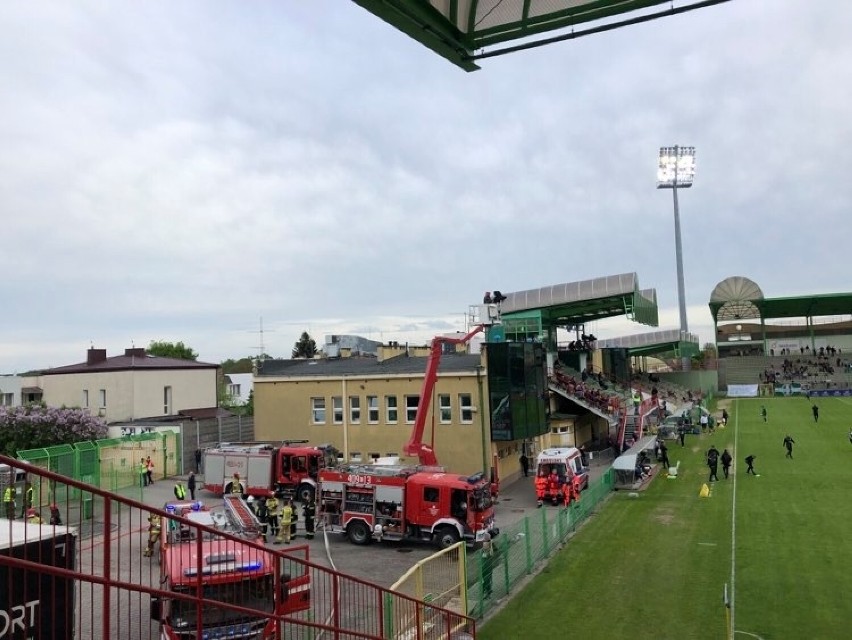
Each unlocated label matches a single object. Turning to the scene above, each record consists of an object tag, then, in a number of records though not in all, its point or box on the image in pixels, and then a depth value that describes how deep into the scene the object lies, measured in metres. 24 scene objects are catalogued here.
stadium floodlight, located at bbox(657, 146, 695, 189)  94.56
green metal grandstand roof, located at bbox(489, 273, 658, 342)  38.50
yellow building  30.81
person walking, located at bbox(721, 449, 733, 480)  29.22
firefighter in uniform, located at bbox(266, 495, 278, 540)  21.91
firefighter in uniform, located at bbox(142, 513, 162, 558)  12.81
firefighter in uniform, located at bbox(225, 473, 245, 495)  25.62
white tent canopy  28.69
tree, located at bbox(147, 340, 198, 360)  94.21
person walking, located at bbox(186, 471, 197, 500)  27.14
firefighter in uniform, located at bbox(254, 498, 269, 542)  22.41
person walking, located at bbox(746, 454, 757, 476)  29.33
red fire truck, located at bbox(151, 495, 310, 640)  8.29
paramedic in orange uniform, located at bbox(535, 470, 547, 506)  26.34
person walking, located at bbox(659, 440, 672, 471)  33.18
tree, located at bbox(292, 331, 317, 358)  103.06
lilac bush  32.91
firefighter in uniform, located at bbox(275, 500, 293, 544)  20.61
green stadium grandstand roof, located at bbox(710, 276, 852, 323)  92.12
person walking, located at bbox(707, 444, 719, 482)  28.28
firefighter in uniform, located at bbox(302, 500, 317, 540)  21.77
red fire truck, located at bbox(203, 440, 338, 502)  26.92
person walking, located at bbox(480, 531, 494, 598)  14.56
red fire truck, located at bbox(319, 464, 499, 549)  19.81
